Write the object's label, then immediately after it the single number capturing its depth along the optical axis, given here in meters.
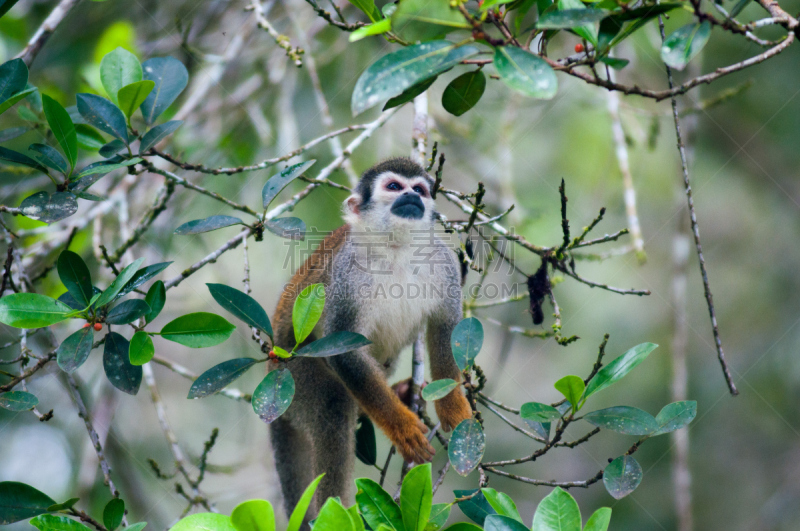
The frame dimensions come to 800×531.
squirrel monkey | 3.60
